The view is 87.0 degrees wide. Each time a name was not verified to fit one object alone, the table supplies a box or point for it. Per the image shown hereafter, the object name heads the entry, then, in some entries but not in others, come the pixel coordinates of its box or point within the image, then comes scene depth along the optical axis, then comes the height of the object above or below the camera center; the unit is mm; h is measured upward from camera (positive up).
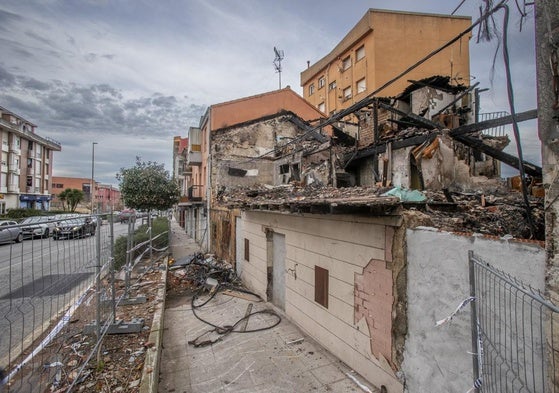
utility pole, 2174 +512
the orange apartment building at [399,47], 23172 +12622
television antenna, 16080 +8036
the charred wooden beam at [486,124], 5730 +2144
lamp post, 33241 +4430
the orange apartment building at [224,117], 17094 +5174
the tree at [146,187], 20703 +1049
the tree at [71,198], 43500 +510
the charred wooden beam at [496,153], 6941 +1403
